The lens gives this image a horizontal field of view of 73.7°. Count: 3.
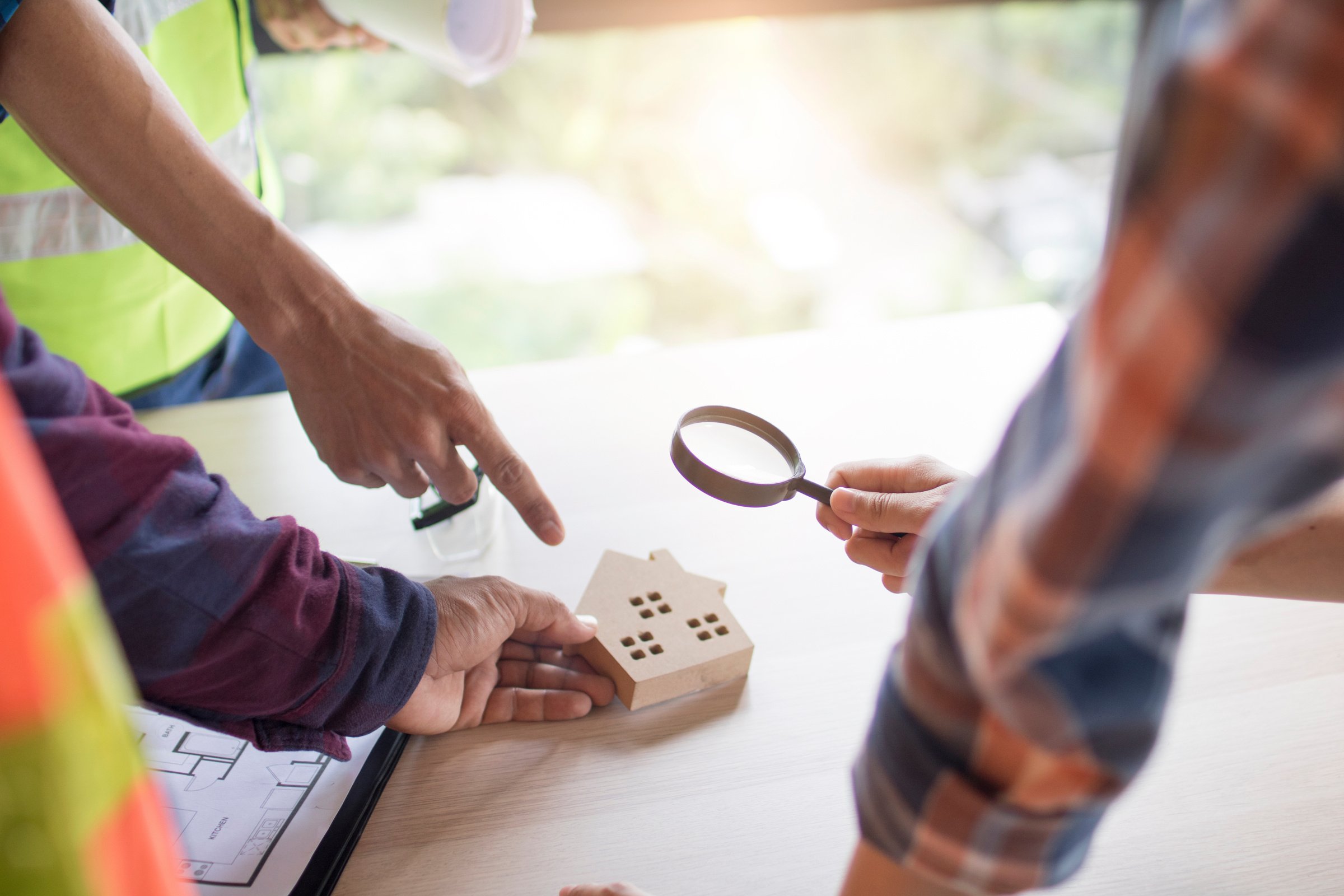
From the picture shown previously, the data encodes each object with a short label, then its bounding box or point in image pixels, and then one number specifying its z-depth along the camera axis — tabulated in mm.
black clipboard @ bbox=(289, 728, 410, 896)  631
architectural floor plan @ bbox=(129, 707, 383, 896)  637
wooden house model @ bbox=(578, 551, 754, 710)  770
